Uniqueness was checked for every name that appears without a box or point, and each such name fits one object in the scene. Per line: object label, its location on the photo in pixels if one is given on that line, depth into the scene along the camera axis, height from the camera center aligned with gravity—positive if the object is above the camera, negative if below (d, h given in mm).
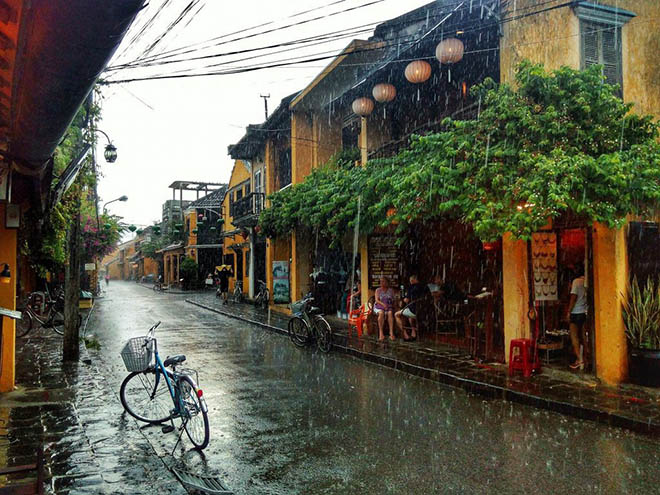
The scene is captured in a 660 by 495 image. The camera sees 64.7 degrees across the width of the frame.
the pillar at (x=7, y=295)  7578 -339
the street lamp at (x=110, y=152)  16266 +3685
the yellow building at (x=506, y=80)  8180 +3791
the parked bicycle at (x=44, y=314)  14922 -1365
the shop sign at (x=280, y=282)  21422 -617
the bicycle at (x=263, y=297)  22219 -1271
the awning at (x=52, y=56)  2061 +1001
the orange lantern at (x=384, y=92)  12812 +4278
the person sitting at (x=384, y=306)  12484 -989
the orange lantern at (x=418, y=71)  10914 +4078
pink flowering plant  26575 +1920
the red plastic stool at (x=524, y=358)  8344 -1558
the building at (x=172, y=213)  50881 +5638
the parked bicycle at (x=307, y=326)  11850 -1413
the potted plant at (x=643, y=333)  7523 -1065
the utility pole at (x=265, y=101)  29584 +9516
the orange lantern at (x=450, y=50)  9688 +4003
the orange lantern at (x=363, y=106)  14000 +4311
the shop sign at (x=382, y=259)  13930 +166
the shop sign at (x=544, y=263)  9227 -13
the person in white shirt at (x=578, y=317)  8602 -918
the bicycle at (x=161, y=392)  5477 -1484
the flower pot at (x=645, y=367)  7484 -1547
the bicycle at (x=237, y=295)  26500 -1400
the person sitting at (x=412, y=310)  12047 -1051
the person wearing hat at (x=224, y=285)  25877 -853
